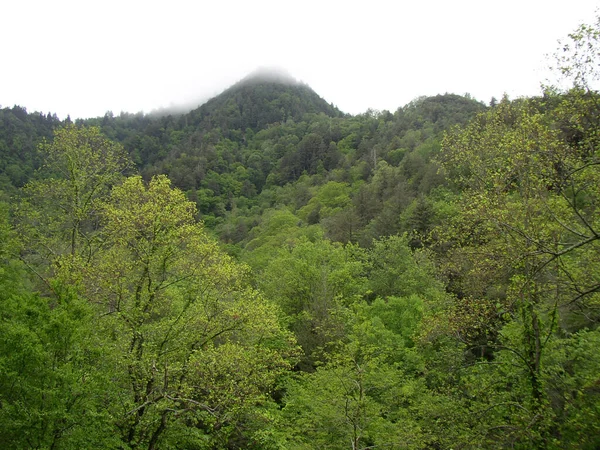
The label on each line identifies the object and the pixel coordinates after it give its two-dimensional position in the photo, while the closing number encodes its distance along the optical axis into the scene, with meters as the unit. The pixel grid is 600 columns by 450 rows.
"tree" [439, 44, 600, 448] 10.08
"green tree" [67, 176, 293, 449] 13.45
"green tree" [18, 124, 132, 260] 18.83
